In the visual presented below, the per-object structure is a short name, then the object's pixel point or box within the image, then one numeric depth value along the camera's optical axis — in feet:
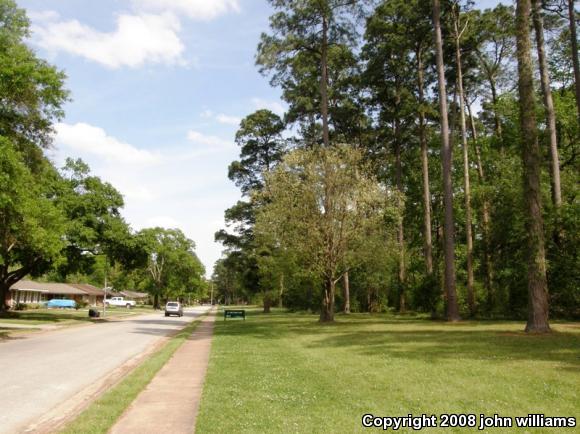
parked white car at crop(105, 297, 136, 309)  310.04
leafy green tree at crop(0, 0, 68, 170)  65.00
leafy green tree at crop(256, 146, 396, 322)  87.30
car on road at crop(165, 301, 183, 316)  164.81
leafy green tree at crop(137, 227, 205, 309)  258.78
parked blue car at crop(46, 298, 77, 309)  232.08
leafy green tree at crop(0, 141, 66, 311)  60.90
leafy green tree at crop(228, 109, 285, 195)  156.87
